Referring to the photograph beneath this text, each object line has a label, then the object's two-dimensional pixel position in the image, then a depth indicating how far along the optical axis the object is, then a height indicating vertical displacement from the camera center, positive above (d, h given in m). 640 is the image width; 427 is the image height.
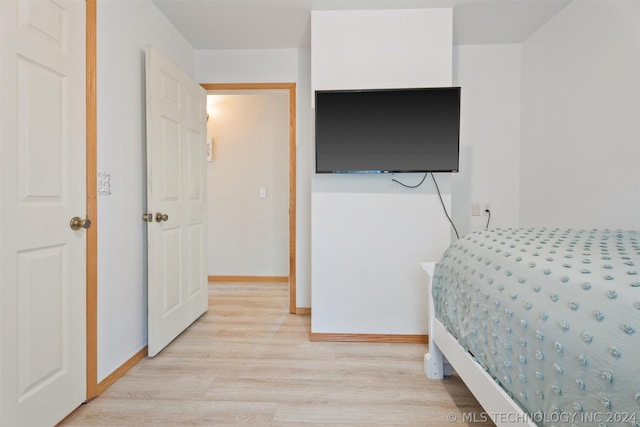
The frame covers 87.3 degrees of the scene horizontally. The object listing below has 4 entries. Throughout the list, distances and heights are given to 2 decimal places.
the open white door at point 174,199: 2.16 +0.02
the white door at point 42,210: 1.28 -0.04
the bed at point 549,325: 0.73 -0.34
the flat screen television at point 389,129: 2.25 +0.50
